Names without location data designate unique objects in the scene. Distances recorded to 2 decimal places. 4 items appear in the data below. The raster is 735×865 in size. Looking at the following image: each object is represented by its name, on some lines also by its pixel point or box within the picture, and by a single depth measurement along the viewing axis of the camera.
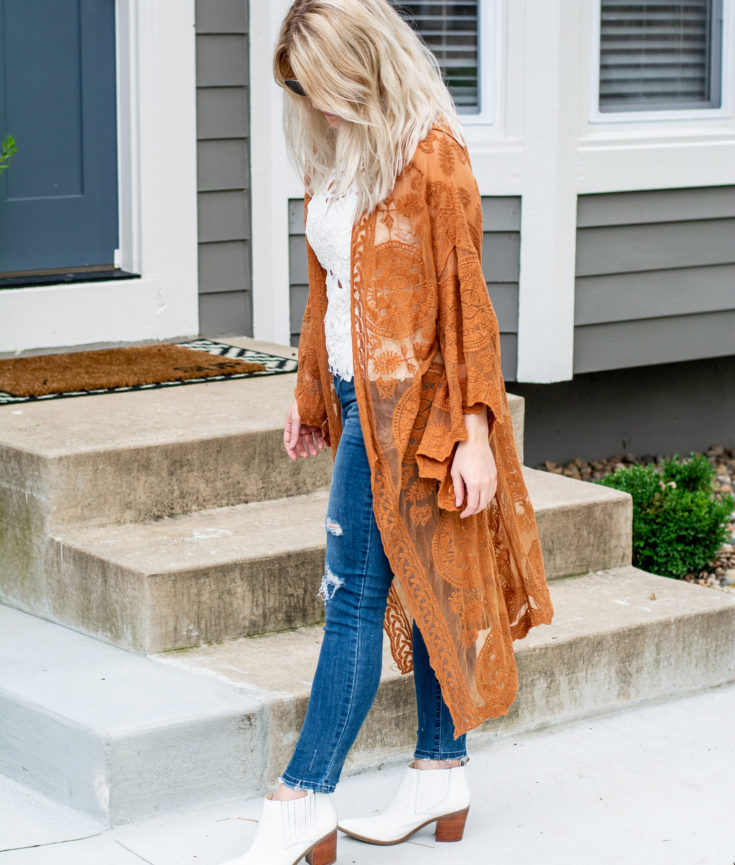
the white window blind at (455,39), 5.19
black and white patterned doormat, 4.22
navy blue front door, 4.66
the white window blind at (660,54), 5.45
